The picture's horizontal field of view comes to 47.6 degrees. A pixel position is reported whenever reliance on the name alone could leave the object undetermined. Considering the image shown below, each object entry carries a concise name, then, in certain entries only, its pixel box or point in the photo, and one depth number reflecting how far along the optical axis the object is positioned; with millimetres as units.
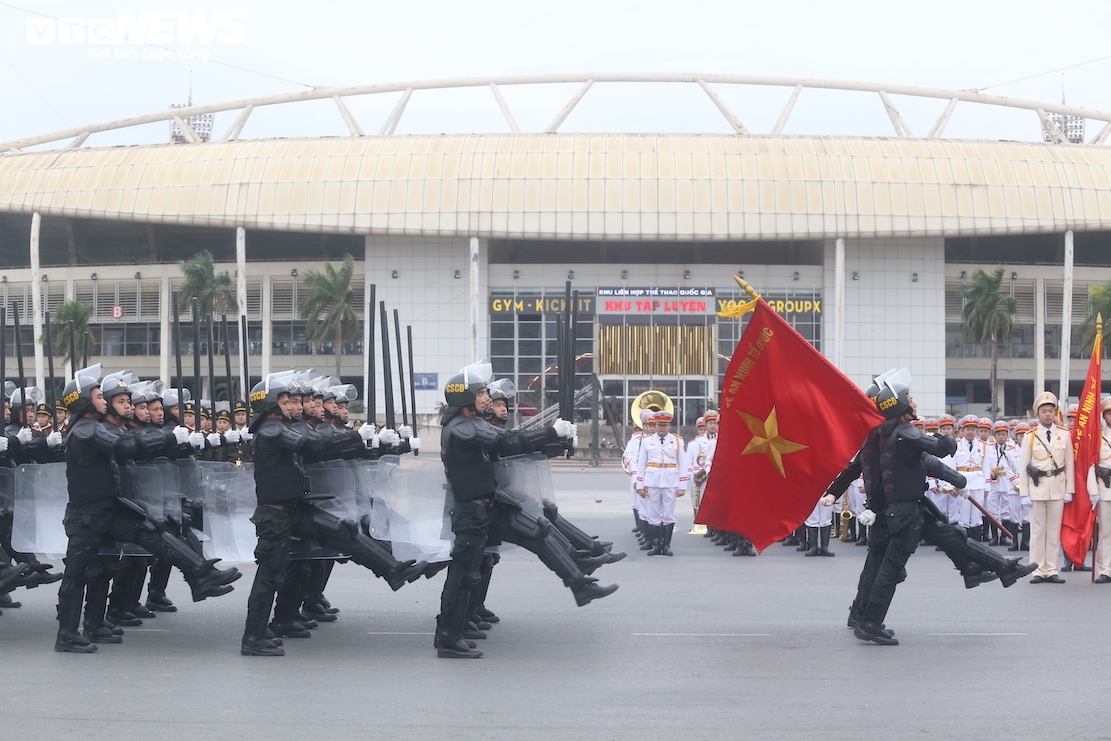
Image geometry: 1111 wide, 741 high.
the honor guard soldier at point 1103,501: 12289
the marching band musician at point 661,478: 15414
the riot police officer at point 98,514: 8562
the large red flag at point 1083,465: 12344
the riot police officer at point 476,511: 8406
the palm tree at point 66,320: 52409
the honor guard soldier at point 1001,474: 16697
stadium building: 50375
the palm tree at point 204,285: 53312
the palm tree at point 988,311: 52969
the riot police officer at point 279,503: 8453
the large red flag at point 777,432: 9477
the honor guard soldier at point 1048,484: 12469
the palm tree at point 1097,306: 51844
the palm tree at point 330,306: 53594
